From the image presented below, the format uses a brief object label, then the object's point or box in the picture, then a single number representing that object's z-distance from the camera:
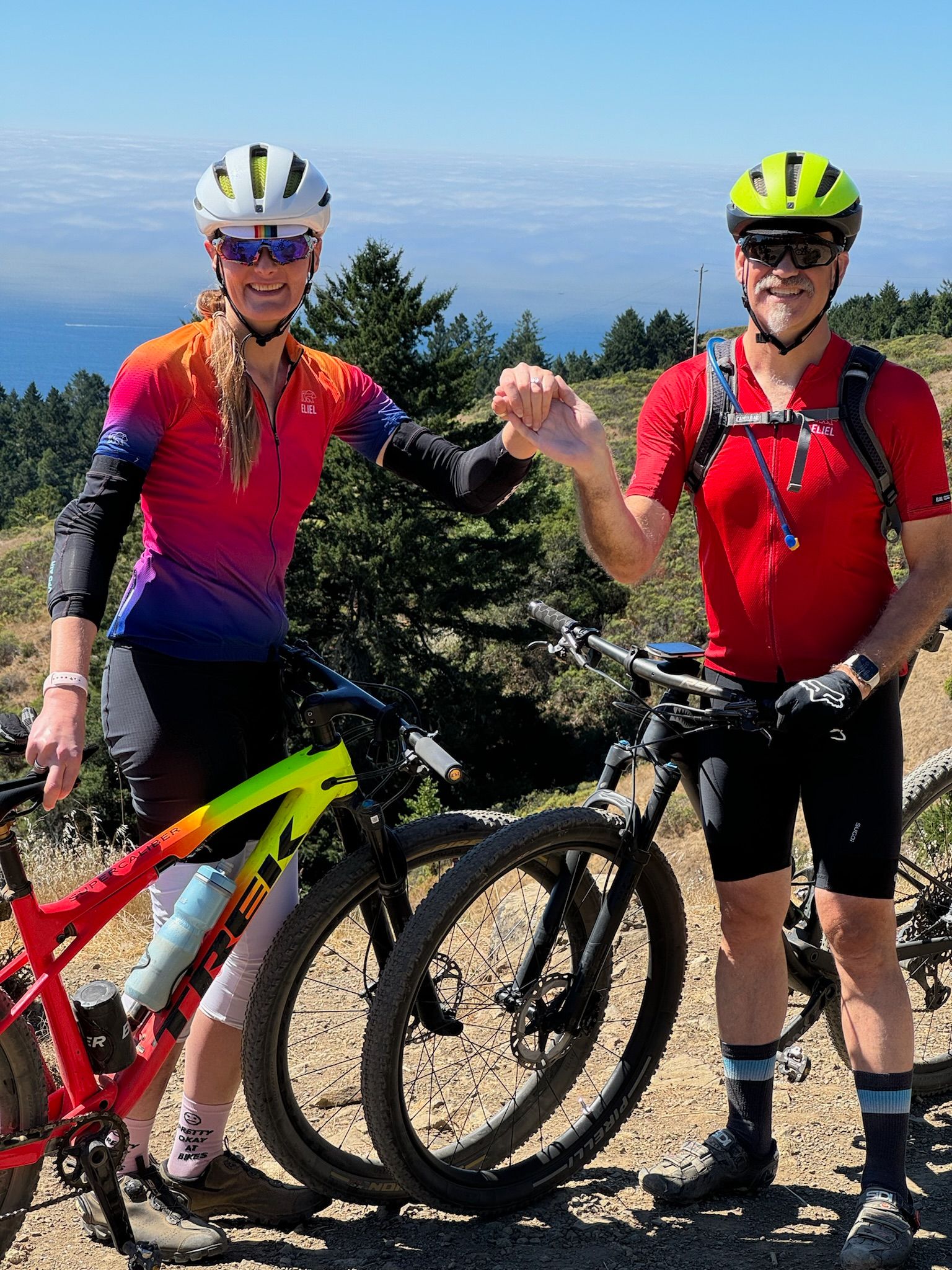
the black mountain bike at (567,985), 2.86
